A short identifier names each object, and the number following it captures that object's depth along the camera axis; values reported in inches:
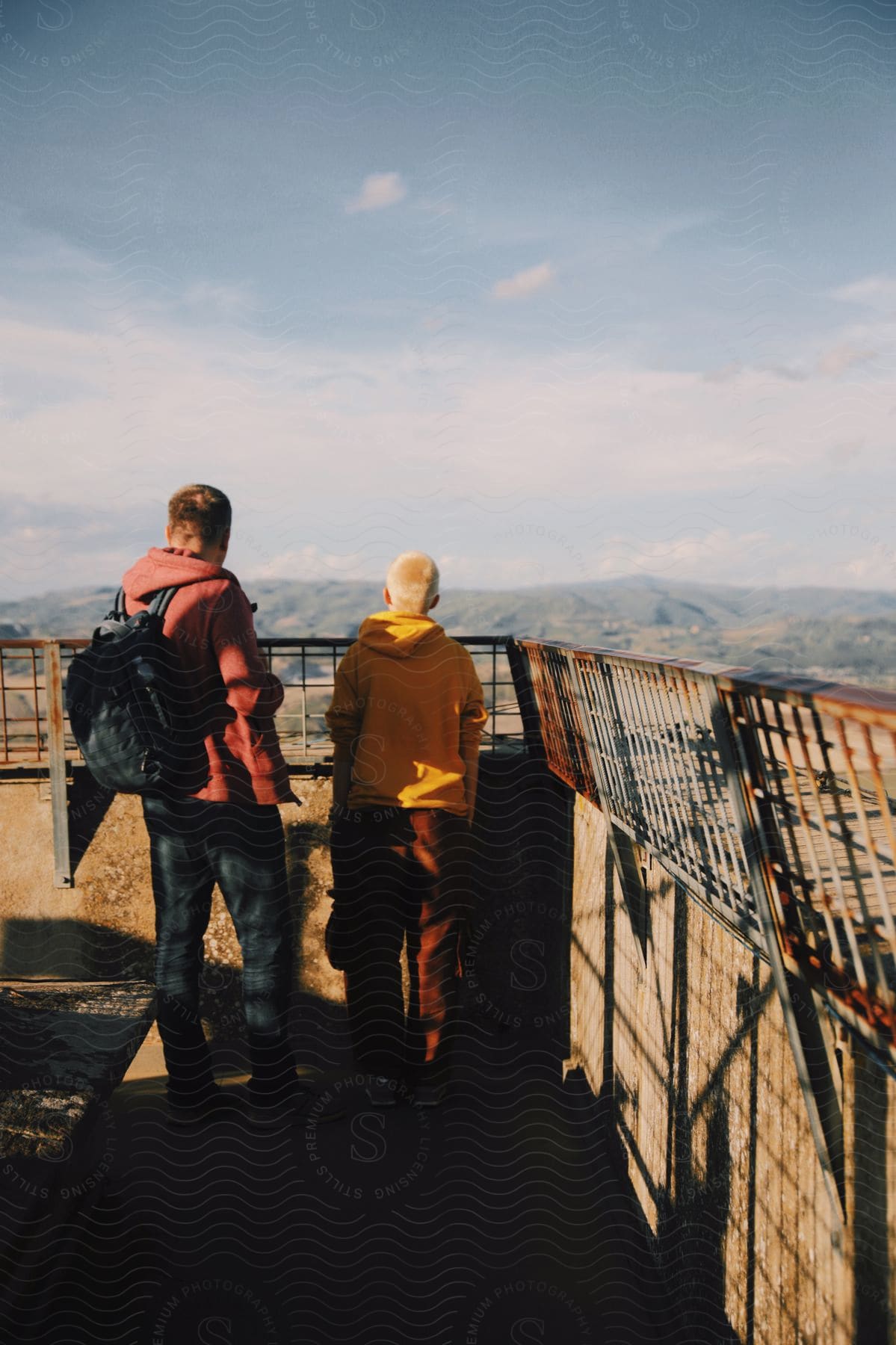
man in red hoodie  129.3
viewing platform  74.5
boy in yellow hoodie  139.9
